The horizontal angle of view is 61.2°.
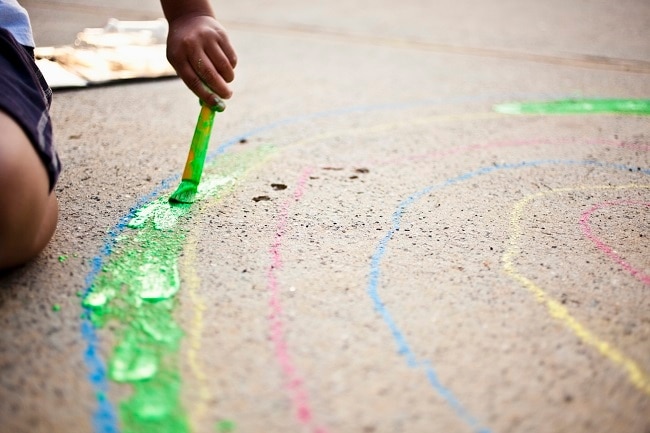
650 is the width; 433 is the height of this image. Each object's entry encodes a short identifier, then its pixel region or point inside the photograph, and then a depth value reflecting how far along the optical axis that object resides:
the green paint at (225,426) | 0.77
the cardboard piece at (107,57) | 2.16
